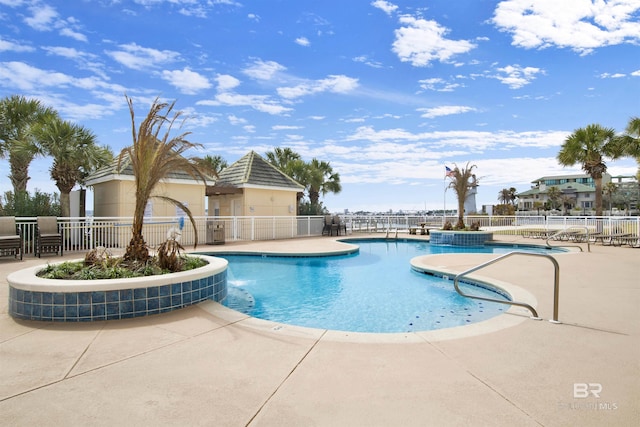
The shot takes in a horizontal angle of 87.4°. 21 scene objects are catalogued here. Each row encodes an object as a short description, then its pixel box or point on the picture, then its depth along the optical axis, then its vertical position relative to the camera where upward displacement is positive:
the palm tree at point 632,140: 18.11 +3.95
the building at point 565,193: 55.97 +3.32
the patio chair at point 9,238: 8.59 -0.52
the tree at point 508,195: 63.91 +3.28
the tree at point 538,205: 56.42 +1.17
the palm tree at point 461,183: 15.10 +1.36
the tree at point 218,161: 26.97 +4.48
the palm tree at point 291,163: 24.73 +3.89
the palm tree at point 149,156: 5.17 +0.93
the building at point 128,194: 12.79 +0.93
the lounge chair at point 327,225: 18.02 -0.61
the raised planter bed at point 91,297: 3.90 -0.98
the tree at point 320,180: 24.97 +2.66
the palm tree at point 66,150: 12.95 +2.67
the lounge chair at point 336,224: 18.06 -0.54
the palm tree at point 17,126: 14.43 +3.98
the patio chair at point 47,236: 9.31 -0.53
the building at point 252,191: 16.48 +1.21
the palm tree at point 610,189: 51.12 +3.47
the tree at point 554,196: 54.80 +2.58
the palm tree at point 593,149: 20.05 +3.80
